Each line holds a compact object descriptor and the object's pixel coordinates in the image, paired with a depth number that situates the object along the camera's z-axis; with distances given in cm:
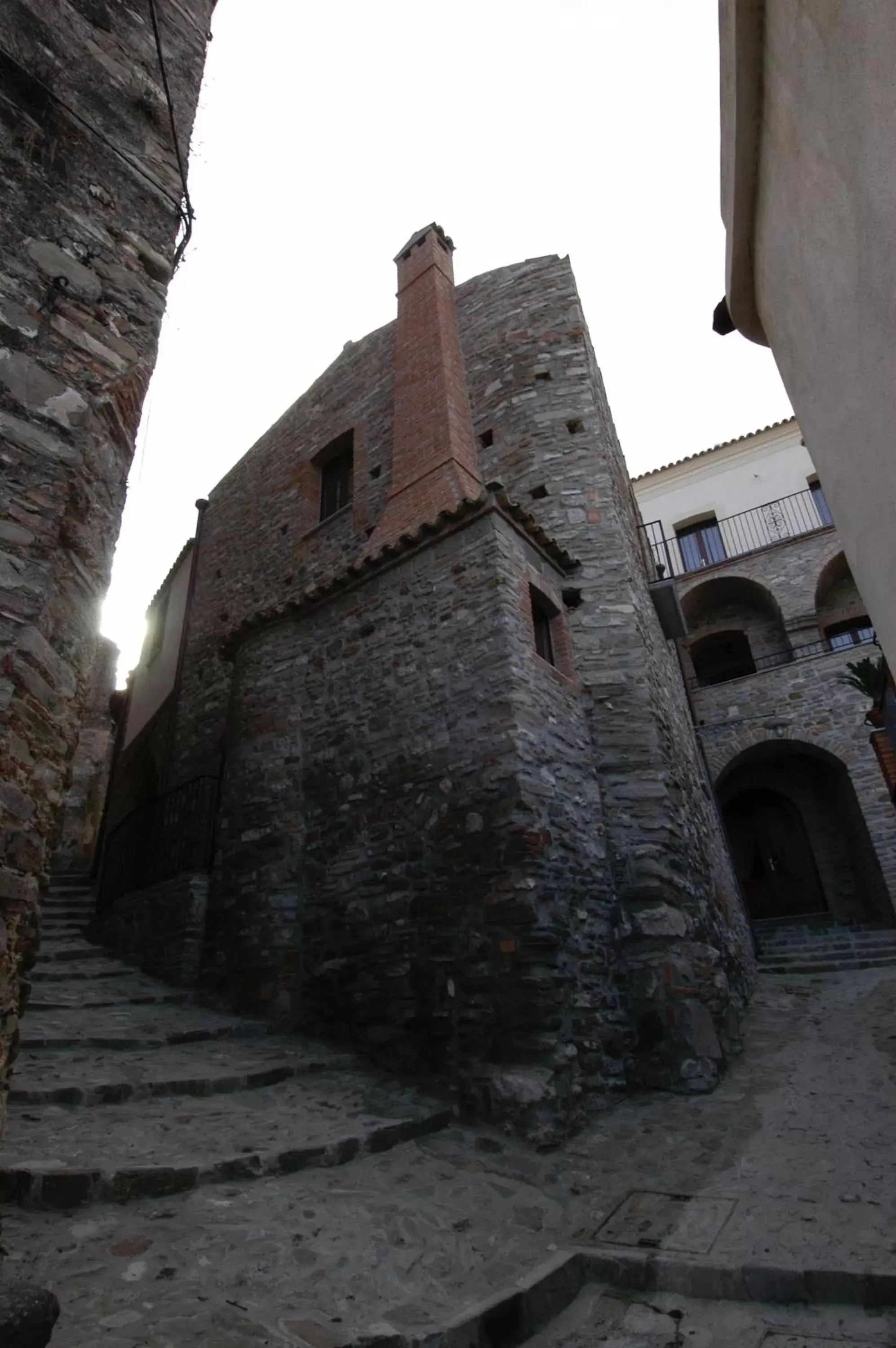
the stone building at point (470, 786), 495
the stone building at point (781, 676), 1190
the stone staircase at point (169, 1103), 315
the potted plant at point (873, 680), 518
